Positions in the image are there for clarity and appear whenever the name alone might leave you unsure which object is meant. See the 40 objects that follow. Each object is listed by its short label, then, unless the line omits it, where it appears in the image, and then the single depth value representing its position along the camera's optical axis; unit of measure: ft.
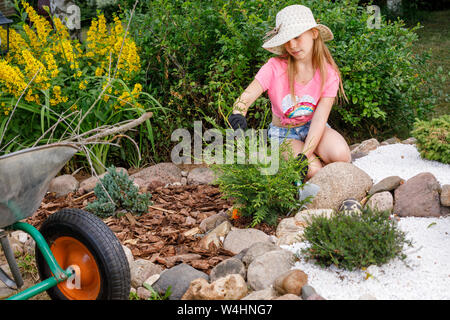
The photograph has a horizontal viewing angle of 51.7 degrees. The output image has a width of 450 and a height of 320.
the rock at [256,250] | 8.06
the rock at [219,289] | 6.93
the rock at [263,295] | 6.89
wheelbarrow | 5.86
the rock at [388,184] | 9.96
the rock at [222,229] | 9.32
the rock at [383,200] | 9.57
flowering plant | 12.00
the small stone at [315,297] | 6.39
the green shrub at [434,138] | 10.78
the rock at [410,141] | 13.41
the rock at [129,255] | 8.53
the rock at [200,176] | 12.48
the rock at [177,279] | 7.53
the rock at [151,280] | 7.80
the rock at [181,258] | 8.51
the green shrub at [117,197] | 10.42
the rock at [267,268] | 7.36
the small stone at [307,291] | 6.56
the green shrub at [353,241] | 6.91
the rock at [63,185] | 12.32
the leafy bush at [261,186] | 8.86
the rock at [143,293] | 7.59
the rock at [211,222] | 9.92
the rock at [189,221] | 10.27
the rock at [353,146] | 13.50
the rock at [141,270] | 8.00
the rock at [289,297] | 6.41
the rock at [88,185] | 12.19
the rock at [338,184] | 9.82
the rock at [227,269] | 7.76
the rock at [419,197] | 9.23
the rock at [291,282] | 6.72
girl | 10.44
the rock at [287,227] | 8.98
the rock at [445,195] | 9.15
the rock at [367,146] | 13.03
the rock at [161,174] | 12.62
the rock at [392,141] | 13.80
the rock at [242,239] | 8.83
